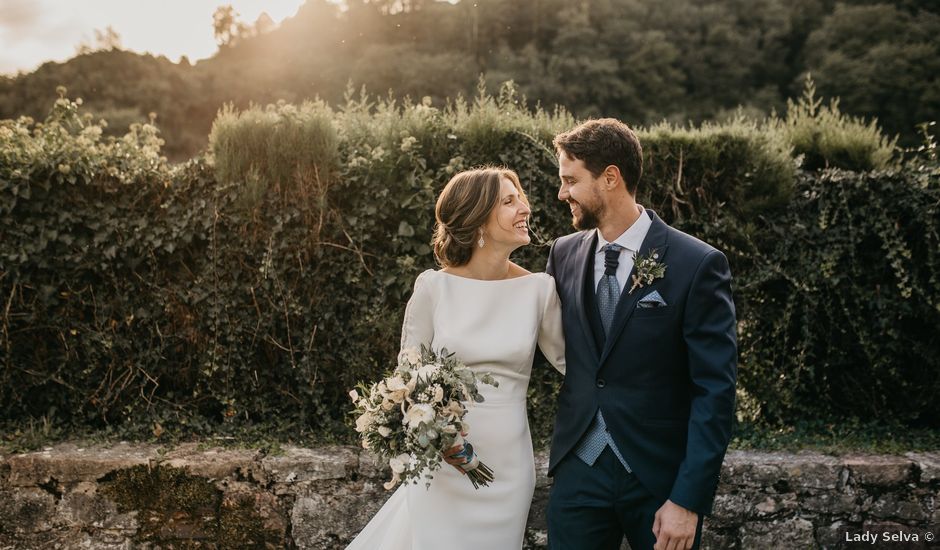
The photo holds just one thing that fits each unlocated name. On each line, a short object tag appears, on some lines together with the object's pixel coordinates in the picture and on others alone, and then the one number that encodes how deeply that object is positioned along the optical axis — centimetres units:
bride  292
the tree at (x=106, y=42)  2103
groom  245
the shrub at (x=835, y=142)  536
